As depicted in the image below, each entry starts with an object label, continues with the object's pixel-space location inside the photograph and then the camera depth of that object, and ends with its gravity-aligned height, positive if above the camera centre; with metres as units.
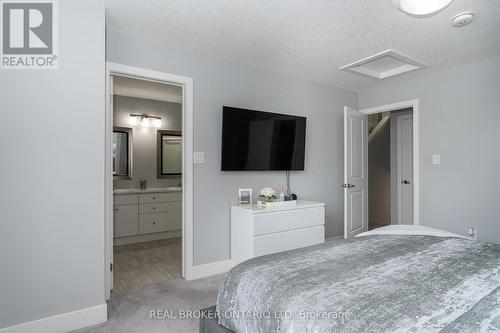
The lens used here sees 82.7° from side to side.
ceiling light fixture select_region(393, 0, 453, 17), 1.85 +1.07
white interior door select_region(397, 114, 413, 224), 4.89 -0.02
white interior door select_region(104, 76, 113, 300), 2.57 -0.28
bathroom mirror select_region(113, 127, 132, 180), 4.63 +0.25
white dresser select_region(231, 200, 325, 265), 2.95 -0.68
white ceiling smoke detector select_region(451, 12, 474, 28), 2.25 +1.20
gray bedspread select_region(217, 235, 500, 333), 0.96 -0.51
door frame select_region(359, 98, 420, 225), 3.82 +0.11
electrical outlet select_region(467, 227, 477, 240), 3.28 -0.76
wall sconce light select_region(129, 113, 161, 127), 4.74 +0.83
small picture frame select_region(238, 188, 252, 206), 3.32 -0.34
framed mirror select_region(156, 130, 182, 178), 5.02 +0.25
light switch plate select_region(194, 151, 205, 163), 3.06 +0.12
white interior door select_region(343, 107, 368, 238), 3.96 -0.07
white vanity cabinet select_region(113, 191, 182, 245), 4.28 -0.76
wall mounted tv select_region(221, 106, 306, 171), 3.21 +0.33
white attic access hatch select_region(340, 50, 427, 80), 3.14 +1.26
